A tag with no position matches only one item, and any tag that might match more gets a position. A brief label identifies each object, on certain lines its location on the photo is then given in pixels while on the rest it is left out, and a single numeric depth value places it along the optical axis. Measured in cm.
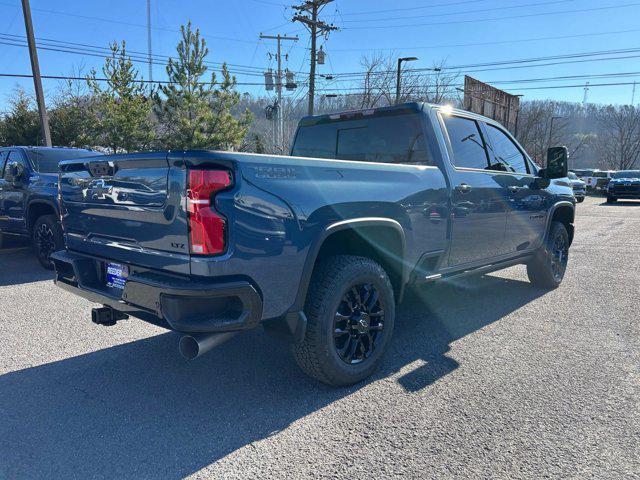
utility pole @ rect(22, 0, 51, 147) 1472
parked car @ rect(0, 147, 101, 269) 655
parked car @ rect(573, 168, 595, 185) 3474
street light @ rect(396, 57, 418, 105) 2799
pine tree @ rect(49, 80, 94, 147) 2166
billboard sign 2500
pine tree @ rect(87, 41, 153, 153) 2031
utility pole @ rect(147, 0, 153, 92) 2883
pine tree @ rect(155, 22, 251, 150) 2080
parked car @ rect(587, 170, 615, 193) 3341
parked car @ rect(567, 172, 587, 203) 2466
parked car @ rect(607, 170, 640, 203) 2383
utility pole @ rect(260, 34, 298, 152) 3837
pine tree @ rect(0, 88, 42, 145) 2123
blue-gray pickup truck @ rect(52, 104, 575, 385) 244
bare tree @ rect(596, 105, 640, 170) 6050
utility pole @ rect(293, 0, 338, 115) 2588
